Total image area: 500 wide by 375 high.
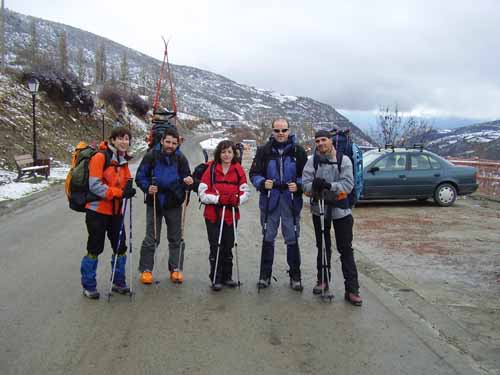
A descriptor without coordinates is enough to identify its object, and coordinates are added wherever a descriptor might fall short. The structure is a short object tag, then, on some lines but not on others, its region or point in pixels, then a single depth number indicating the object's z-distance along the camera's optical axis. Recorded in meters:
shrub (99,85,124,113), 49.81
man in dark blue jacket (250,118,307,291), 5.73
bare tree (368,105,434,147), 24.22
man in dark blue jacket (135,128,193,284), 5.79
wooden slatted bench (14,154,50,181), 17.14
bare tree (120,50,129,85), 70.19
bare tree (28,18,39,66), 39.22
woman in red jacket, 5.79
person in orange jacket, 5.27
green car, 12.71
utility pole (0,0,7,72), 34.19
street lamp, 18.20
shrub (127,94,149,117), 59.83
